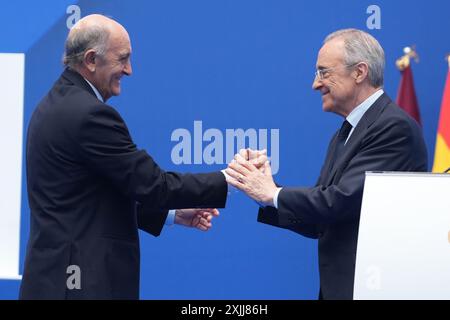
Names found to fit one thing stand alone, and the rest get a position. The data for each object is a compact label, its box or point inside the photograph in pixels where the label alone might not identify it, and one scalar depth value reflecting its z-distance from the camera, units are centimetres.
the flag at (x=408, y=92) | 926
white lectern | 525
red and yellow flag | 920
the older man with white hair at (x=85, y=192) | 615
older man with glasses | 645
